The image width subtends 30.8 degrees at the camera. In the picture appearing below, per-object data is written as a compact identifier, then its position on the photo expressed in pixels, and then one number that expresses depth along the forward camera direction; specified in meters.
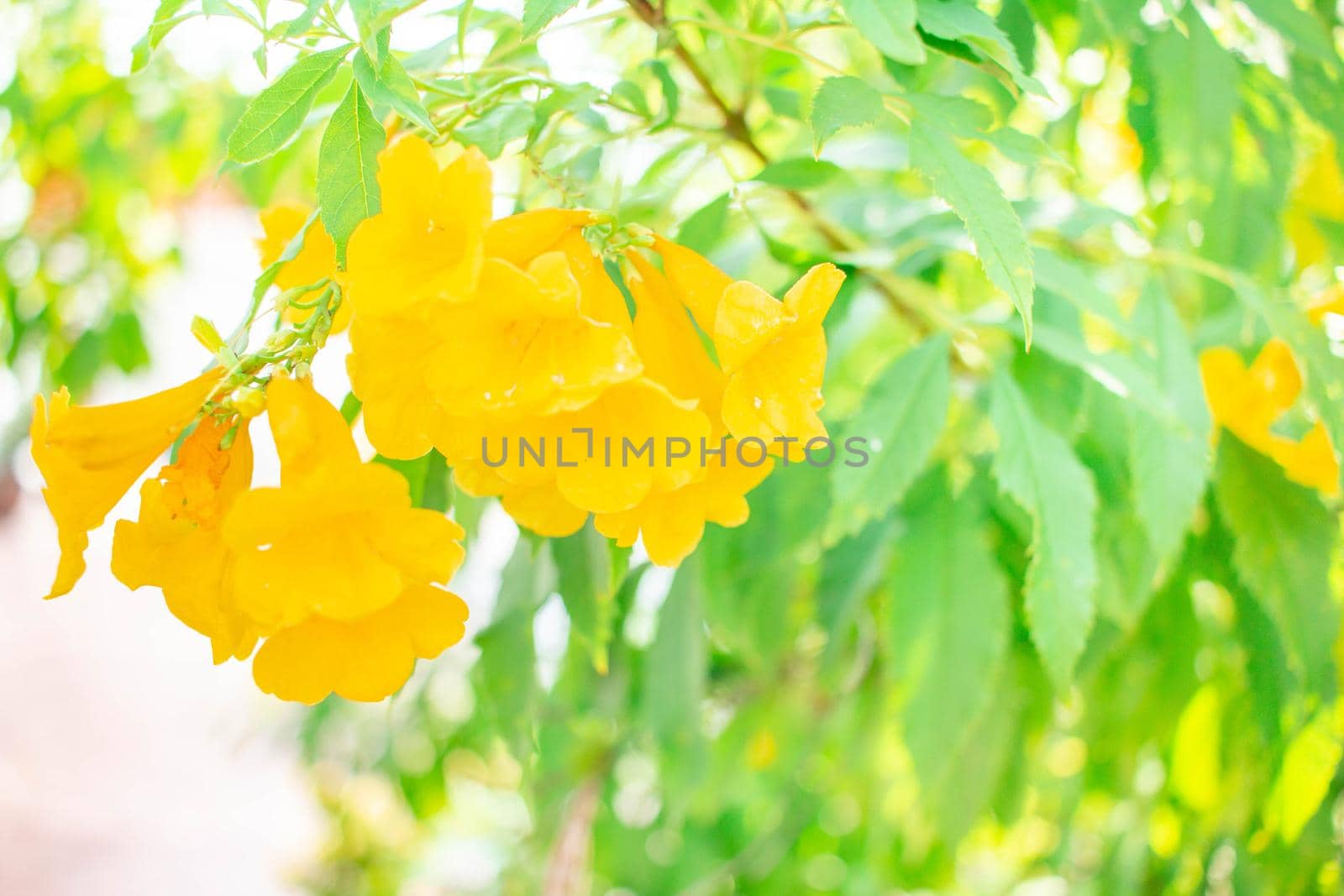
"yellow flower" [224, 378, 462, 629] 0.46
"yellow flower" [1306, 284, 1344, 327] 0.60
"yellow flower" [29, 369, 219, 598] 0.48
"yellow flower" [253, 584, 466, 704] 0.48
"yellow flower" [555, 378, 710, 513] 0.47
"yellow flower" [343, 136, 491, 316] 0.45
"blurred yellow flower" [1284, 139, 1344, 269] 0.73
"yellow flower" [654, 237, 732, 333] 0.50
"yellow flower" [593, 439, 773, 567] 0.48
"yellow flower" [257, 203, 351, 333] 0.49
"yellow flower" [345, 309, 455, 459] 0.47
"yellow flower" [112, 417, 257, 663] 0.47
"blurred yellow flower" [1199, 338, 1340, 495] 0.59
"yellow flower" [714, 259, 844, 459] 0.47
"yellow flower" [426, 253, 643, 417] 0.45
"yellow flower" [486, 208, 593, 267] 0.48
